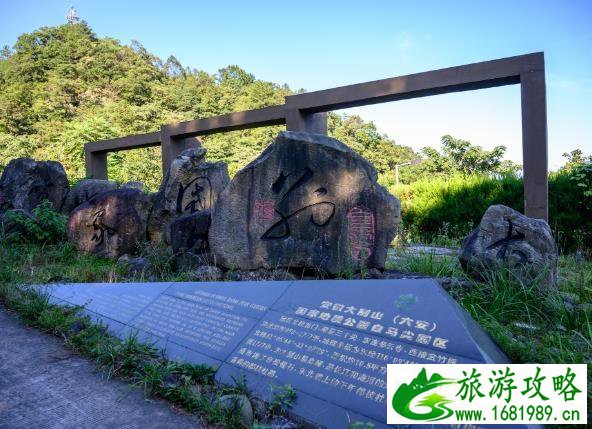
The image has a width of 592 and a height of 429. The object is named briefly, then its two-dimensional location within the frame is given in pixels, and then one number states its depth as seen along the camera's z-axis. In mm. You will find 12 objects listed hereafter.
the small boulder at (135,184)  11227
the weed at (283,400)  1956
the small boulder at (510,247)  3729
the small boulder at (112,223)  6422
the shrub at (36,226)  6820
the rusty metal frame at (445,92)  5910
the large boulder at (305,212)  4512
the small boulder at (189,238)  5285
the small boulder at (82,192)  8797
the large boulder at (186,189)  6684
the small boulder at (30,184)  8609
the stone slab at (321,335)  1881
